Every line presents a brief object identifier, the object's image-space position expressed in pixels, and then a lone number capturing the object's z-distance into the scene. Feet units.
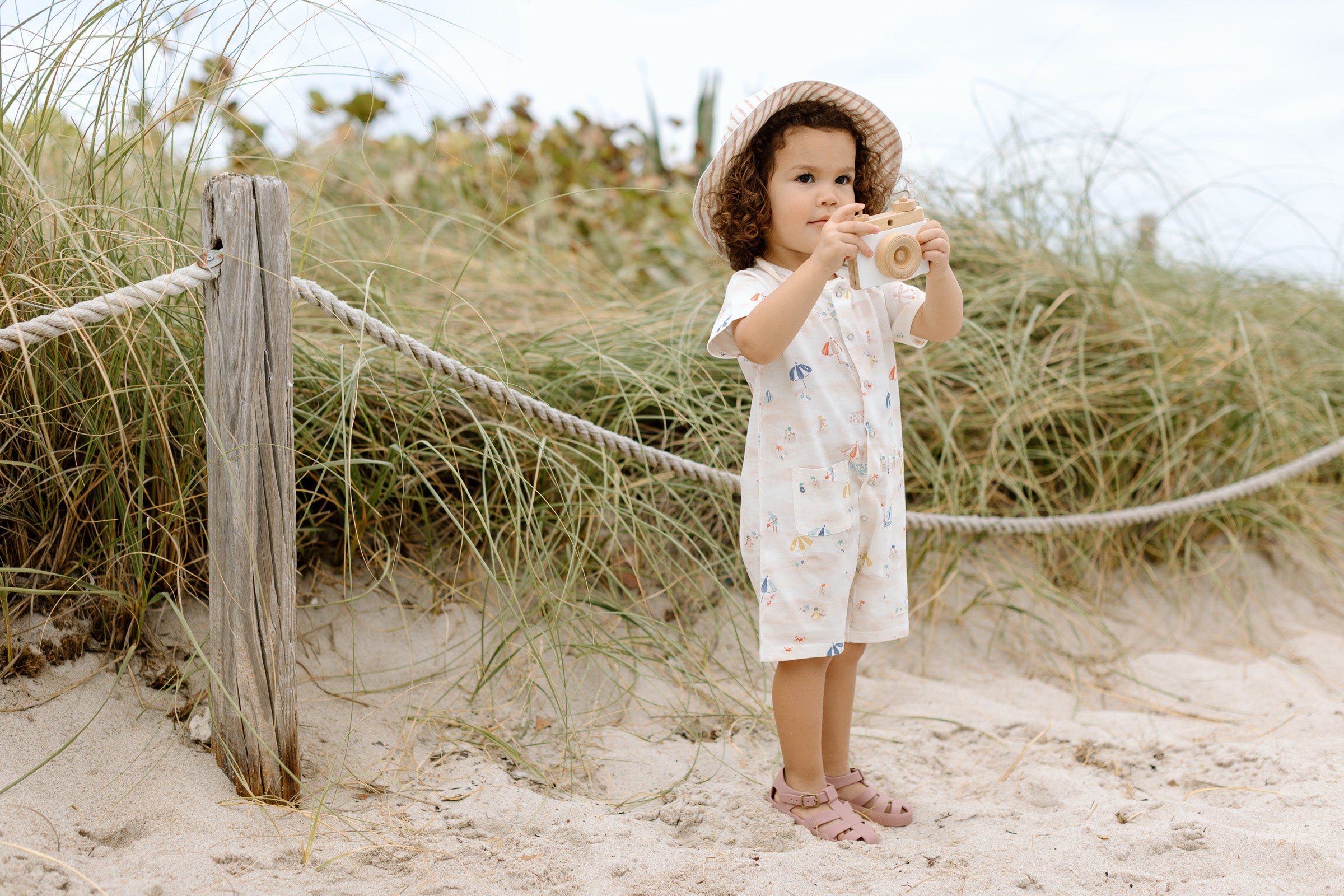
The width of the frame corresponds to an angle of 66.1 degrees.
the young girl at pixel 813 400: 6.10
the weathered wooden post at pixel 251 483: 5.93
